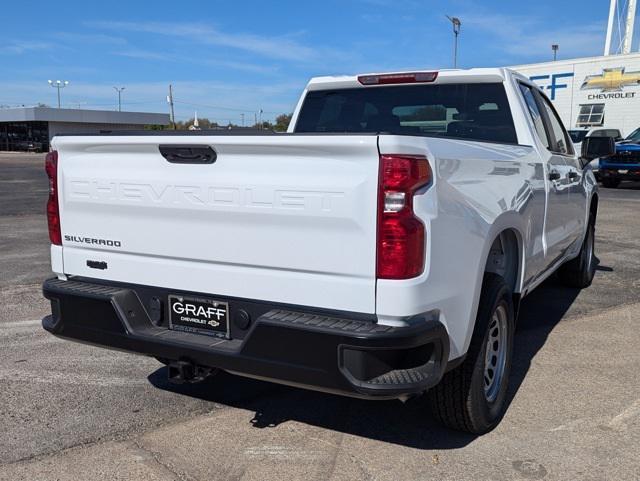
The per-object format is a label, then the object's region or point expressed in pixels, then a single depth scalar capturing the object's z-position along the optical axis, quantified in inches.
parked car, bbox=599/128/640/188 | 812.0
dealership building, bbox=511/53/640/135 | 1144.8
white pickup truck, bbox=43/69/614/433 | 108.7
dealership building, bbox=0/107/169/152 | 2696.9
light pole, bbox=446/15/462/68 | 1534.2
